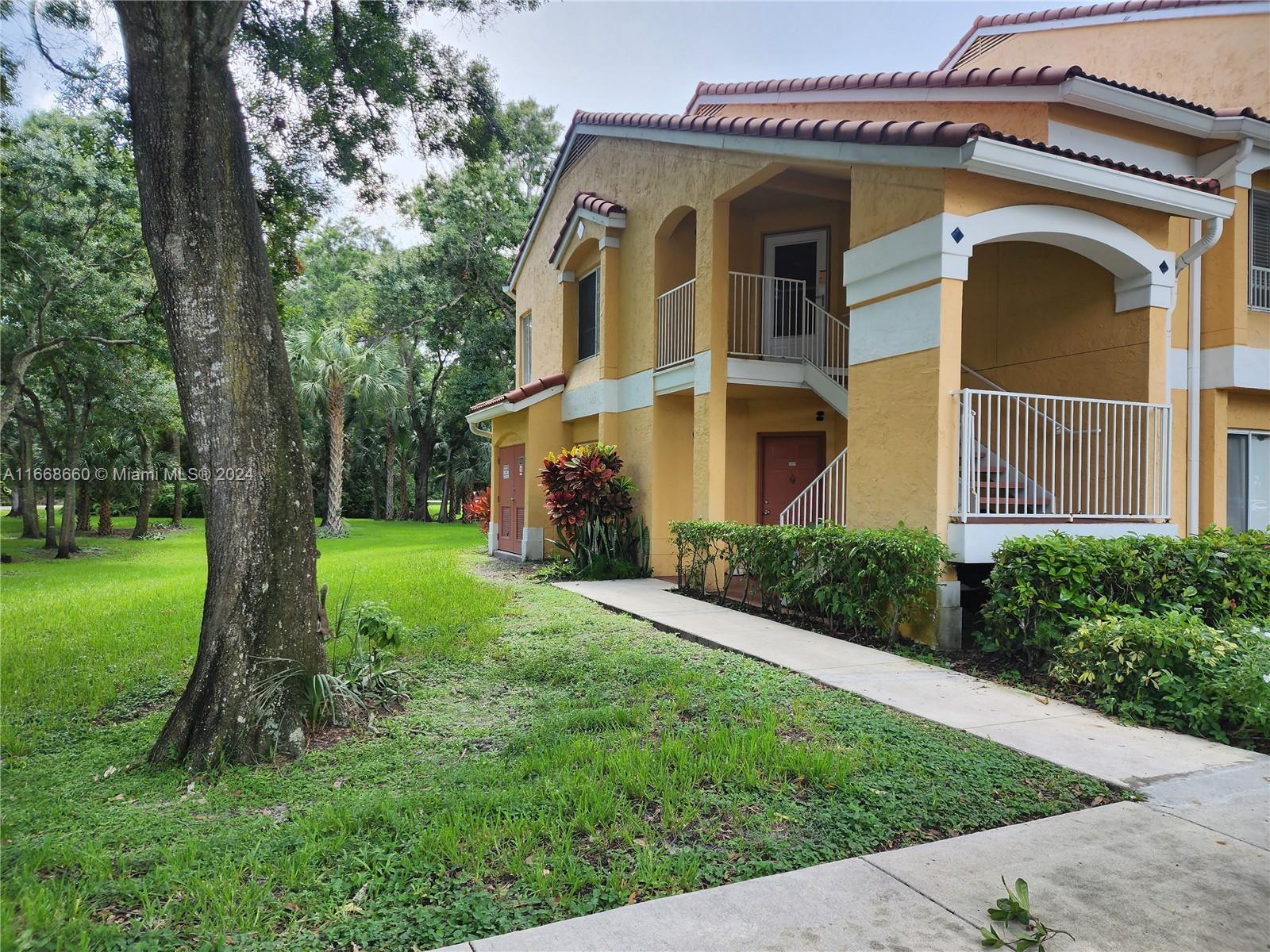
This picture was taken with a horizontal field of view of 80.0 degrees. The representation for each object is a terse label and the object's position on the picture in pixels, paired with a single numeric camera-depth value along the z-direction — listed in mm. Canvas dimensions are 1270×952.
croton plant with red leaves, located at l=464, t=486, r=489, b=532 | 21500
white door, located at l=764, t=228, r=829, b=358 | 12617
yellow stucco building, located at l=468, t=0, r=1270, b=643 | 7449
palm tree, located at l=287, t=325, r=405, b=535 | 25297
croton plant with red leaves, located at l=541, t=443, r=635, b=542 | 12820
